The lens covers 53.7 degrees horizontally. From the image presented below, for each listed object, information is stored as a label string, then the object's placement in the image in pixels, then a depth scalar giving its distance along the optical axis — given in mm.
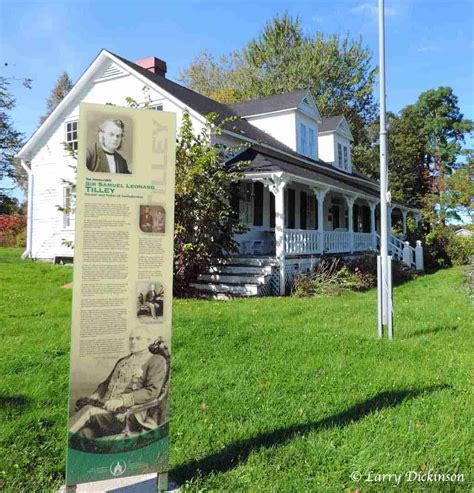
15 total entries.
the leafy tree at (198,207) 11125
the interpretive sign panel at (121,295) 3014
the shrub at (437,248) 23672
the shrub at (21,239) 27750
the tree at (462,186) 17170
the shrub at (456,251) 23500
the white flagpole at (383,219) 7203
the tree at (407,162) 37281
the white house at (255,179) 12844
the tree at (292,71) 36969
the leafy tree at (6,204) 30328
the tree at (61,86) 54188
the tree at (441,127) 41312
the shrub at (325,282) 12109
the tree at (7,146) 29061
